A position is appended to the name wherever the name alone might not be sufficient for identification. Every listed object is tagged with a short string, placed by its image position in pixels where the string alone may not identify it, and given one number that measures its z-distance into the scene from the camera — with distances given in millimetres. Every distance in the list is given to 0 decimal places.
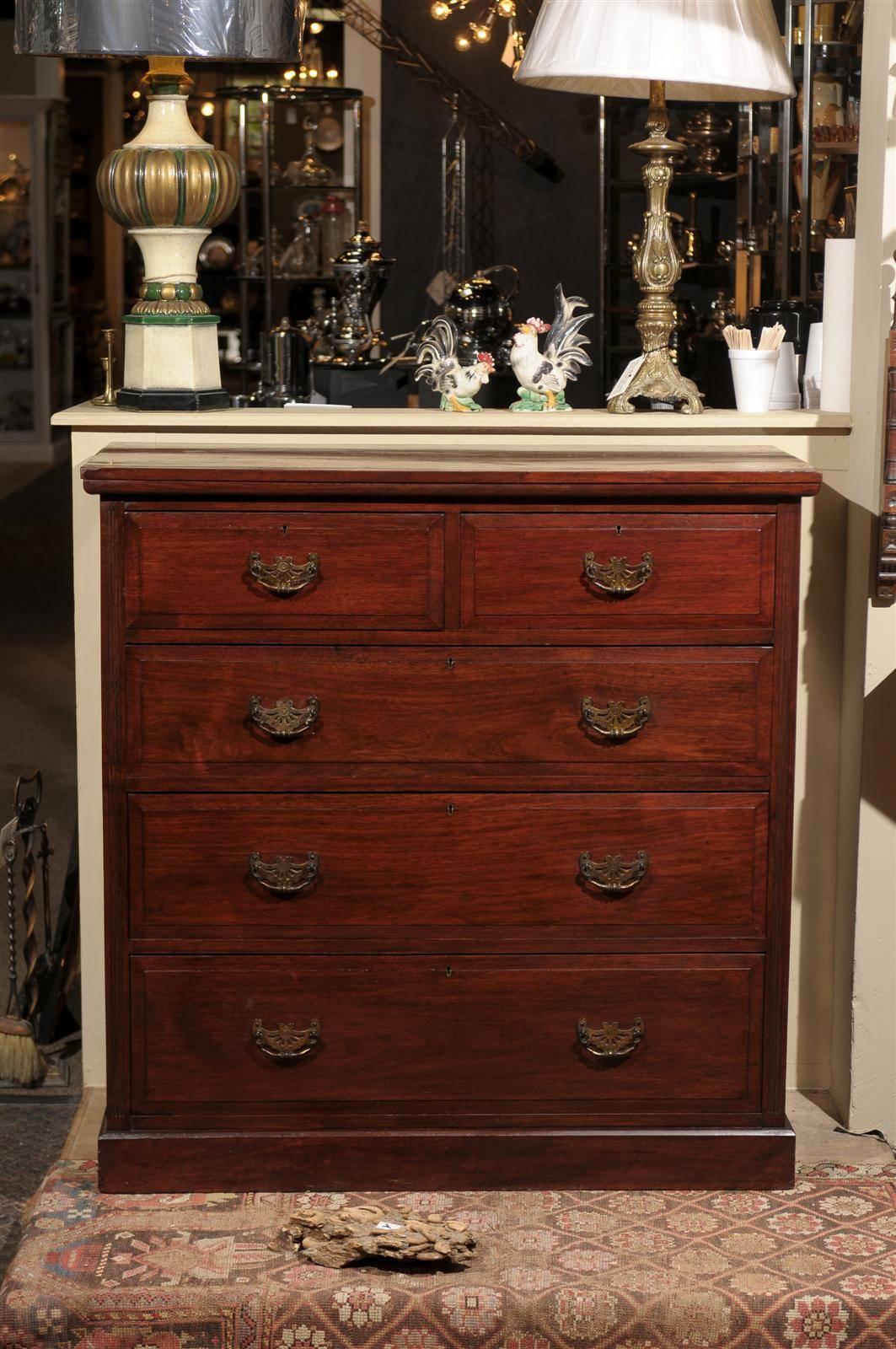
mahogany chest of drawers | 2432
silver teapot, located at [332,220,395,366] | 3945
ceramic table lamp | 2592
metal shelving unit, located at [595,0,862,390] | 4570
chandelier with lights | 6223
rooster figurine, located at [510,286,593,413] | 2803
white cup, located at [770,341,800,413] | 2924
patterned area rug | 2299
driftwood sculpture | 2367
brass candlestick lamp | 2508
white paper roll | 2764
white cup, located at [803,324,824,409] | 2900
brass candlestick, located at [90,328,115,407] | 2875
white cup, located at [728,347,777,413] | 2777
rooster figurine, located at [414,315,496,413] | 2770
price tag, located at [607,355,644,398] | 2811
